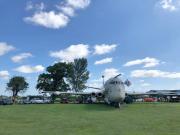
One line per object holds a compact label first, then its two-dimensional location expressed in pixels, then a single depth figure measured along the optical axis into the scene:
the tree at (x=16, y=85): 52.07
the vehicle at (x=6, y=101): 22.42
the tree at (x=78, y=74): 43.68
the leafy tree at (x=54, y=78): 41.54
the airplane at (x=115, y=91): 14.37
